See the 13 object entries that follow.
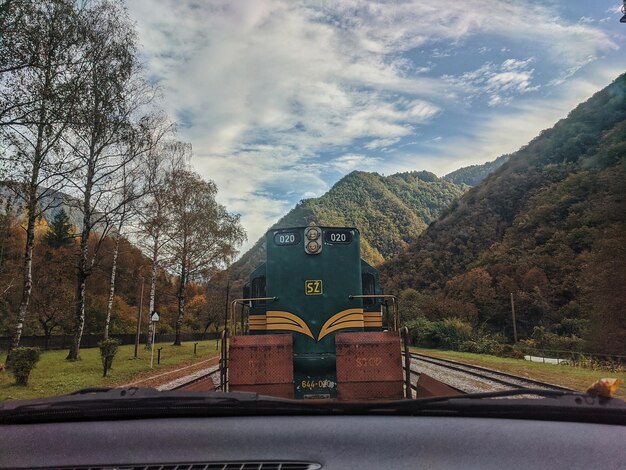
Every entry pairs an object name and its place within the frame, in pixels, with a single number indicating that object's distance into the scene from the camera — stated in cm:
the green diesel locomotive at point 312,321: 602
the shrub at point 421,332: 3912
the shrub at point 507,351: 2728
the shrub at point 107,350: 1673
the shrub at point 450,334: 3650
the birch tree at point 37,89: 1312
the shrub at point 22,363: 1362
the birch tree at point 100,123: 1834
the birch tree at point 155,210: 2323
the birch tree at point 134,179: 2014
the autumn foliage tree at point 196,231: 2934
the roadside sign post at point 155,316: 2165
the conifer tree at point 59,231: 4959
